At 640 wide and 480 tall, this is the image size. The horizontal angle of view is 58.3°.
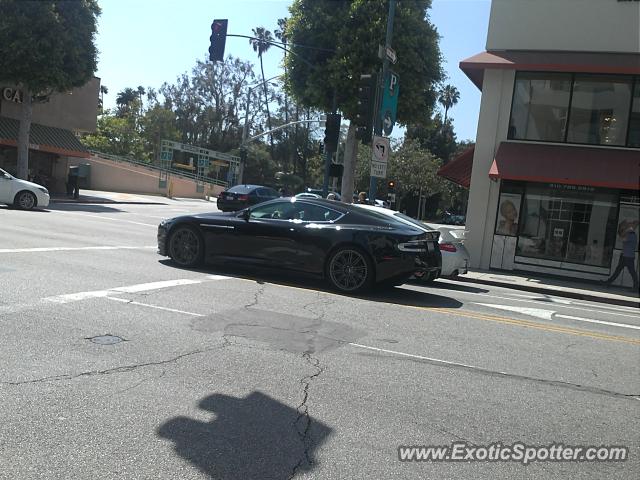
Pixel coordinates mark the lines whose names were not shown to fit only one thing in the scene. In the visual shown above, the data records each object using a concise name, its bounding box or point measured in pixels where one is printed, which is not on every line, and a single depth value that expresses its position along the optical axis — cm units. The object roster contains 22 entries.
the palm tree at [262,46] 6762
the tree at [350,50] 2069
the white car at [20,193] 1820
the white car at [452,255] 1221
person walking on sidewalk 1468
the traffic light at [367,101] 1468
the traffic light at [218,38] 1833
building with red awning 1598
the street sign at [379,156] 1517
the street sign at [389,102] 1557
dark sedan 2702
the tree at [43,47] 2375
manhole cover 544
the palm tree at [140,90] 8889
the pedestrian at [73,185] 2812
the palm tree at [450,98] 8612
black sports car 890
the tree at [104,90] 9093
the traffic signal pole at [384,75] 1535
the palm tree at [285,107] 6133
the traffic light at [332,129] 1731
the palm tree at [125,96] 9542
